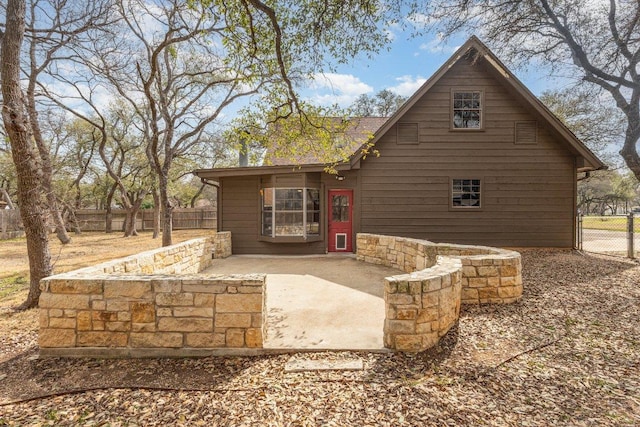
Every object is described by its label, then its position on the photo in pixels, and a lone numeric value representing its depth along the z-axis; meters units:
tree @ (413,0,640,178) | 6.93
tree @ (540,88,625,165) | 11.69
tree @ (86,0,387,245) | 4.84
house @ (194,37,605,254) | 9.28
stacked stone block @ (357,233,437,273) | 6.01
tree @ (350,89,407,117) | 25.03
